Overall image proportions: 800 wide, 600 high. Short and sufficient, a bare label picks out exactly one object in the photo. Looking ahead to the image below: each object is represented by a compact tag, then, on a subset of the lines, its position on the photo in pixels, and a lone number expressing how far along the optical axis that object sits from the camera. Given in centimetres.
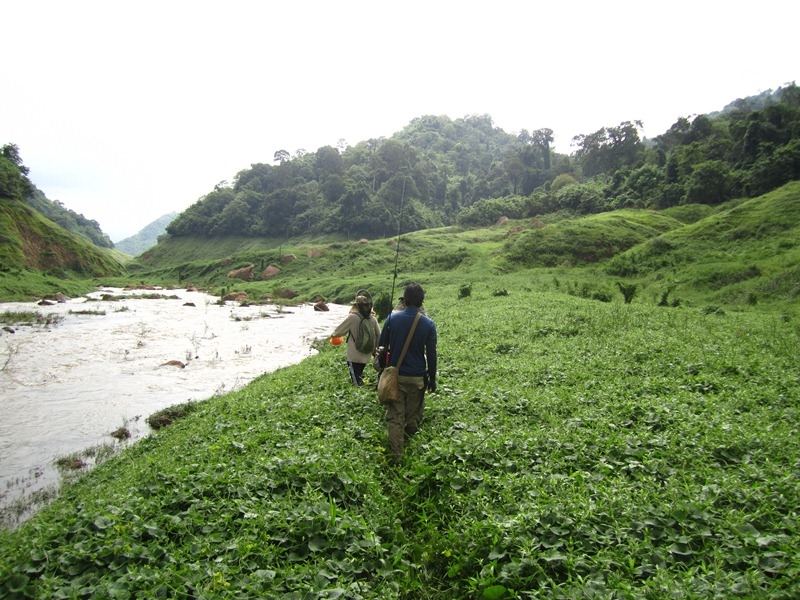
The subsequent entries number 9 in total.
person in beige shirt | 1101
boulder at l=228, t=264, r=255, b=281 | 7325
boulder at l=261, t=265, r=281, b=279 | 7269
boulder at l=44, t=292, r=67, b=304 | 4295
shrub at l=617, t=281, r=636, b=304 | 2636
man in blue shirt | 829
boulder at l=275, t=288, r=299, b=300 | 5419
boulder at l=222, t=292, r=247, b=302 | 4975
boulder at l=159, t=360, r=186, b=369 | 1990
